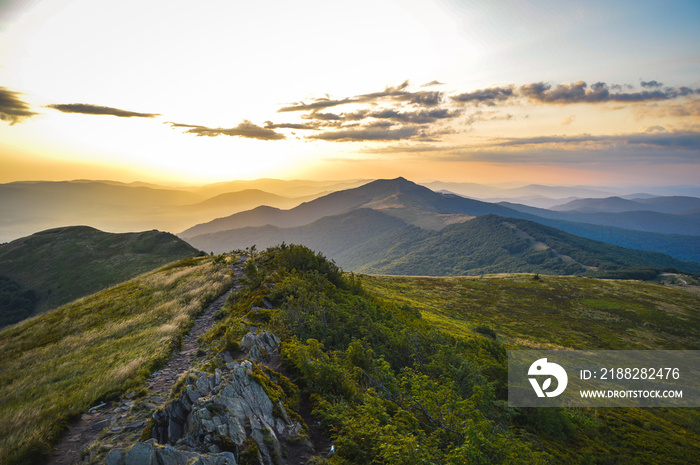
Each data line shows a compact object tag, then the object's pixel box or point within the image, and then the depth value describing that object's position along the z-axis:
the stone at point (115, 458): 7.14
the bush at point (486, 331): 48.50
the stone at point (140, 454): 7.08
